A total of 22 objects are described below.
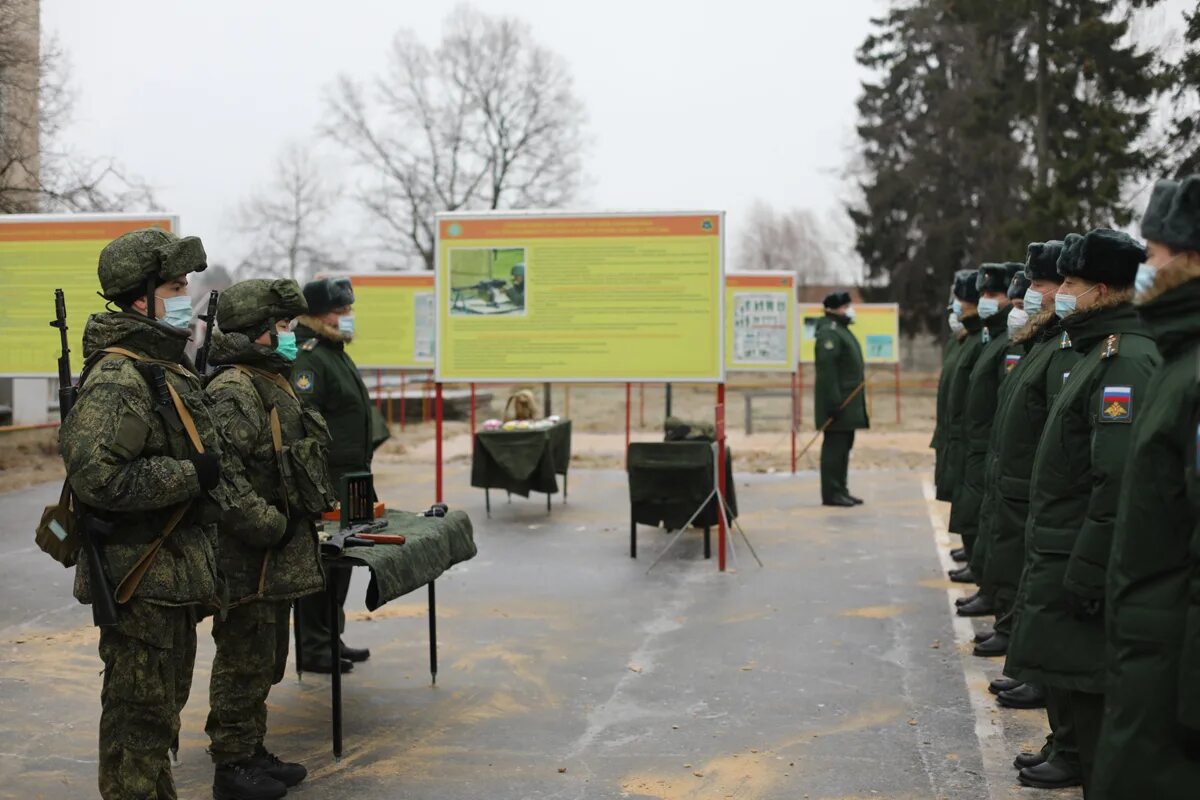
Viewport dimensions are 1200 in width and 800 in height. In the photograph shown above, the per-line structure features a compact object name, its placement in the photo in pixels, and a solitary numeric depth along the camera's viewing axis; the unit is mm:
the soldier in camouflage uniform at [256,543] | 4734
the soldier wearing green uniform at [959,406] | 8062
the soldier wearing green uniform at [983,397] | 7262
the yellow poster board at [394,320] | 17641
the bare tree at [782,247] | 70125
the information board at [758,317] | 16656
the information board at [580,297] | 9492
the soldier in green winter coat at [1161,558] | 2807
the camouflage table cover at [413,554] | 5227
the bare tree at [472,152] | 46125
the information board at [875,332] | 25031
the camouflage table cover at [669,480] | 9984
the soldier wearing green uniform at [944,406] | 8914
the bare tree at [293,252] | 44906
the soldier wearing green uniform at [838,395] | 12773
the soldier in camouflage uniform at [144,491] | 3885
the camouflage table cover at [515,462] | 12297
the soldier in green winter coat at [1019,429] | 5090
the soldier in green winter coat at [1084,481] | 3742
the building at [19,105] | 14242
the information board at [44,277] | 10016
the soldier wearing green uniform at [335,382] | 6754
